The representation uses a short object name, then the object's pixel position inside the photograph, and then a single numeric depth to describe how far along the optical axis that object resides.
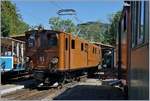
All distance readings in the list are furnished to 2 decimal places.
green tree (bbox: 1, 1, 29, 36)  22.84
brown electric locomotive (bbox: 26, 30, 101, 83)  8.63
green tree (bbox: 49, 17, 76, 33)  36.19
